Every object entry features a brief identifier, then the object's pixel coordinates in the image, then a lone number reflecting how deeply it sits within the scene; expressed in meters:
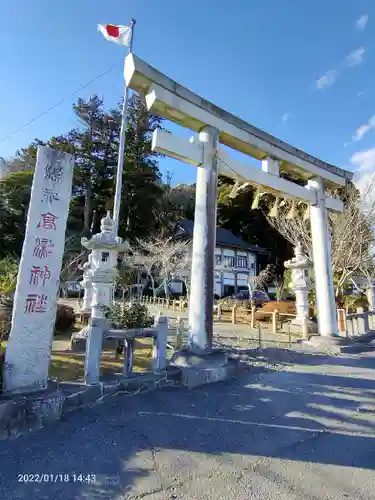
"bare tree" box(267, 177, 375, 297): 14.60
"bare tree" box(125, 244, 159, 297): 22.66
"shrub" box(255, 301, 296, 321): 15.53
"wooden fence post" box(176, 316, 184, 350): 7.29
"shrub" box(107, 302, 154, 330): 4.92
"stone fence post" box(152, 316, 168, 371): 4.80
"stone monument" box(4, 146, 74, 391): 3.43
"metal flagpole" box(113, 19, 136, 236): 14.16
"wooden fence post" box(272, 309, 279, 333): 11.04
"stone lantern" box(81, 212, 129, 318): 8.47
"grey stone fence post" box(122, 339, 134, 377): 4.48
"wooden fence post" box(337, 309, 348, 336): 8.97
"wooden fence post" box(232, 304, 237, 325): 13.70
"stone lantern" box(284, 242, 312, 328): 12.34
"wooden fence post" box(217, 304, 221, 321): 15.12
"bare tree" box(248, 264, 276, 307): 22.35
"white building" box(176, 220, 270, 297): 29.97
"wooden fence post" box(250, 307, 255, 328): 12.23
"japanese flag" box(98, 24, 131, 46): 10.84
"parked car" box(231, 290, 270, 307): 21.38
